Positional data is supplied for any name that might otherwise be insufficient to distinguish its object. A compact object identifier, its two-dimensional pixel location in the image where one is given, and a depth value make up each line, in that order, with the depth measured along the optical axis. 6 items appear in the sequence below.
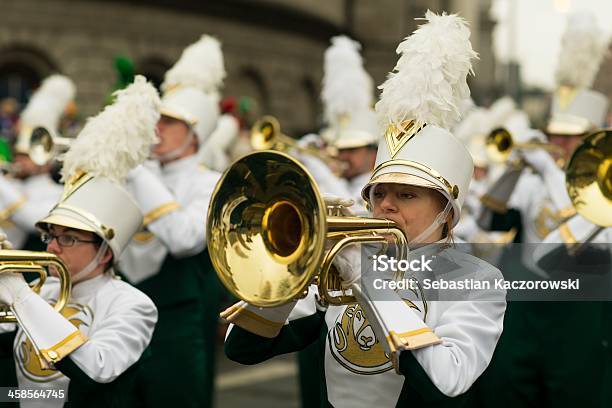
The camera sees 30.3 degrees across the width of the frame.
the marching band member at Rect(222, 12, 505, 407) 3.18
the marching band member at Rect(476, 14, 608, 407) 5.81
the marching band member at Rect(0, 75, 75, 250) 7.61
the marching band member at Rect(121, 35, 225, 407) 5.80
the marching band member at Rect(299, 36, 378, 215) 8.09
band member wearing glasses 3.77
